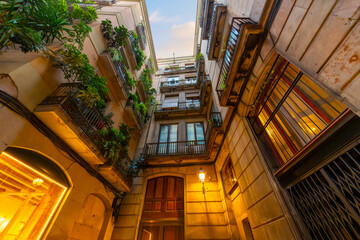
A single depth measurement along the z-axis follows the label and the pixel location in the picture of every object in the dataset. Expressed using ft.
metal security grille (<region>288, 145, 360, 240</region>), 6.73
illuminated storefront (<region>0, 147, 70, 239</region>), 11.55
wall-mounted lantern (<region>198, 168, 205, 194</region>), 23.56
